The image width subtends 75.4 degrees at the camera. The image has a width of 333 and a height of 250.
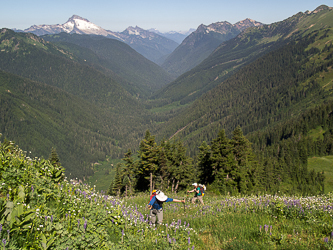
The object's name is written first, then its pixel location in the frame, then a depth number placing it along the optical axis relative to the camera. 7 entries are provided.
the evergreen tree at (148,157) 43.34
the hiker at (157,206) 9.45
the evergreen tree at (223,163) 42.84
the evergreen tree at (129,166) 52.44
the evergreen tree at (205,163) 48.56
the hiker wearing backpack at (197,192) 16.47
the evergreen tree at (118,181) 58.81
